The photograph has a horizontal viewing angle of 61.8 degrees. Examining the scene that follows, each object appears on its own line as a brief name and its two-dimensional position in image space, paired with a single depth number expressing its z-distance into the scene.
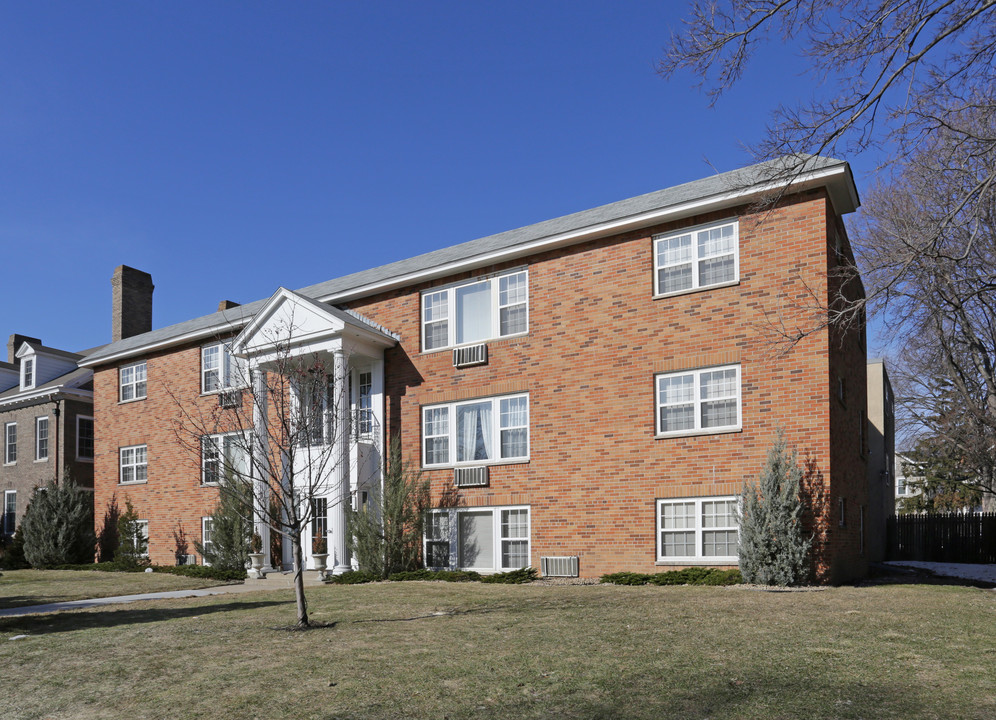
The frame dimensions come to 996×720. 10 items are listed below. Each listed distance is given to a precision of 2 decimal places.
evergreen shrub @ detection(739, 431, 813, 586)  14.68
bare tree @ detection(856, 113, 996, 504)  17.31
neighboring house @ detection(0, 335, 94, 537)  33.03
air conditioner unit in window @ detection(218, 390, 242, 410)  12.77
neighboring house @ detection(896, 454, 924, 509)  44.59
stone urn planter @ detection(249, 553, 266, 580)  21.66
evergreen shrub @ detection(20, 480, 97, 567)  28.03
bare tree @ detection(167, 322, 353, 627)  11.36
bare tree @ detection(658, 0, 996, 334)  8.13
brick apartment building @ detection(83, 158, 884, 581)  15.95
